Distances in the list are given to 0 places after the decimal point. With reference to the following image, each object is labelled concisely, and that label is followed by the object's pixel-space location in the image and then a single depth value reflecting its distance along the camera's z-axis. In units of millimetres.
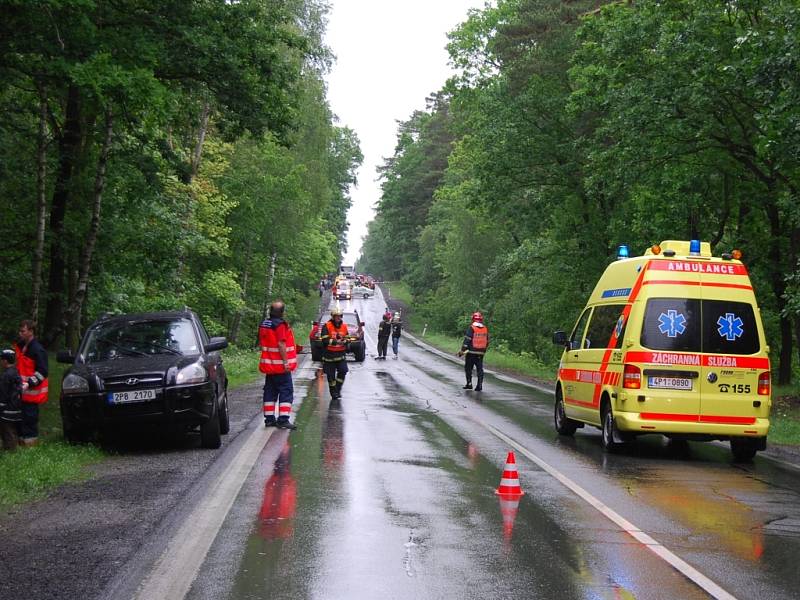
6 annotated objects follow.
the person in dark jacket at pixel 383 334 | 39562
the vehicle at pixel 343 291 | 90375
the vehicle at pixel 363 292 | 100062
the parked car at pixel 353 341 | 34969
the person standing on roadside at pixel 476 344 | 23016
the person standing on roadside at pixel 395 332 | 41188
